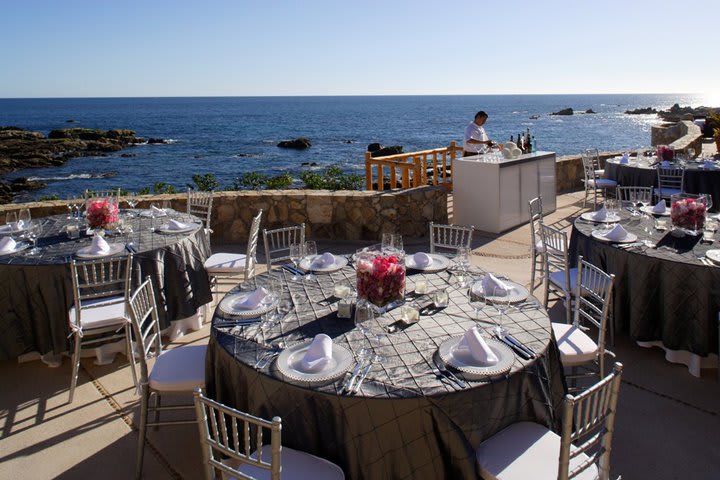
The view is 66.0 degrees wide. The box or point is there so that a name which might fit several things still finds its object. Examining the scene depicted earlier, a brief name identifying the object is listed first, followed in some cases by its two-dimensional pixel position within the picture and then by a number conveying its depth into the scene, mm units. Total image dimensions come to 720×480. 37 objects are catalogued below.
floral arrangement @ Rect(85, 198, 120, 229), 4660
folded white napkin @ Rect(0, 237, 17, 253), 4170
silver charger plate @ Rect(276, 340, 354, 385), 2252
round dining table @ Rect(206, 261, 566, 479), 2158
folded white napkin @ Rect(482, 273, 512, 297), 3121
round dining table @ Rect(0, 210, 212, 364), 3984
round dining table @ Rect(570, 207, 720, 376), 3732
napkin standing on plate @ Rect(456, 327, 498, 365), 2334
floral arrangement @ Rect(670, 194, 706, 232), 4371
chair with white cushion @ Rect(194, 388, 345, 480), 1825
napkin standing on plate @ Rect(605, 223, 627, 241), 4288
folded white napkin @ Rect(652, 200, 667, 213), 5176
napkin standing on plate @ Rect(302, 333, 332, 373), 2311
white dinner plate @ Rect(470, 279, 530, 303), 3031
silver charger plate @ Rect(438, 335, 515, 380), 2260
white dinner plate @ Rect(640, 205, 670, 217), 5118
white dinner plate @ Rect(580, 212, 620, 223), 4871
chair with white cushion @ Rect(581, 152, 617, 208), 8516
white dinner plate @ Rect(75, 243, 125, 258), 4109
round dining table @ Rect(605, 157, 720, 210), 7684
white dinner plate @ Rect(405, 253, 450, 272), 3578
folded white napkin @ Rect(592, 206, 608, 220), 4938
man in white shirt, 8078
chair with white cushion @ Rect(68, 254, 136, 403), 3678
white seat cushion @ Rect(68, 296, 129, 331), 3766
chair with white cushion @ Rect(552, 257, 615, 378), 3086
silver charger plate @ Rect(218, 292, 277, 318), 2887
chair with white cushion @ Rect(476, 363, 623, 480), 1986
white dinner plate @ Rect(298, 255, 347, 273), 3576
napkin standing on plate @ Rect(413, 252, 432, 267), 3625
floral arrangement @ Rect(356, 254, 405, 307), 2748
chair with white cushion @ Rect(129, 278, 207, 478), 2879
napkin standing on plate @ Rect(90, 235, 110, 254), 4160
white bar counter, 7422
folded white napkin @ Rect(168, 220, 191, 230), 4789
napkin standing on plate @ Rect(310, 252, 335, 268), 3641
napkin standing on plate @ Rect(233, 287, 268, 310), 2963
